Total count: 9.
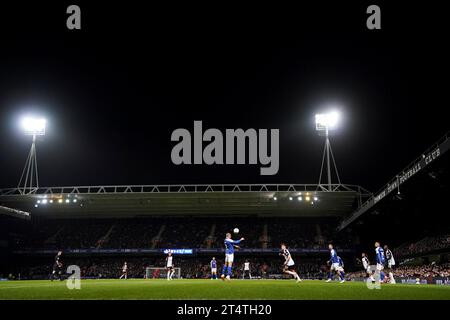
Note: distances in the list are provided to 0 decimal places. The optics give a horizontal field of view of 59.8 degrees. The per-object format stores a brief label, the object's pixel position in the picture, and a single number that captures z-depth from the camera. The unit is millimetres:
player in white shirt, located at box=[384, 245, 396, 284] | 23286
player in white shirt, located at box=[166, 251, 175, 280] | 30495
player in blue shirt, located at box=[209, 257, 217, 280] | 28550
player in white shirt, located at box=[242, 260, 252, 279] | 41875
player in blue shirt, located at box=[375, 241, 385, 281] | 22891
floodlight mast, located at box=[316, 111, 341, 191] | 38375
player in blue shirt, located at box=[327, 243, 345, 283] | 22484
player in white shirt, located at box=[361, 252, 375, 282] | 24591
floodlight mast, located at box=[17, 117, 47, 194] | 41969
